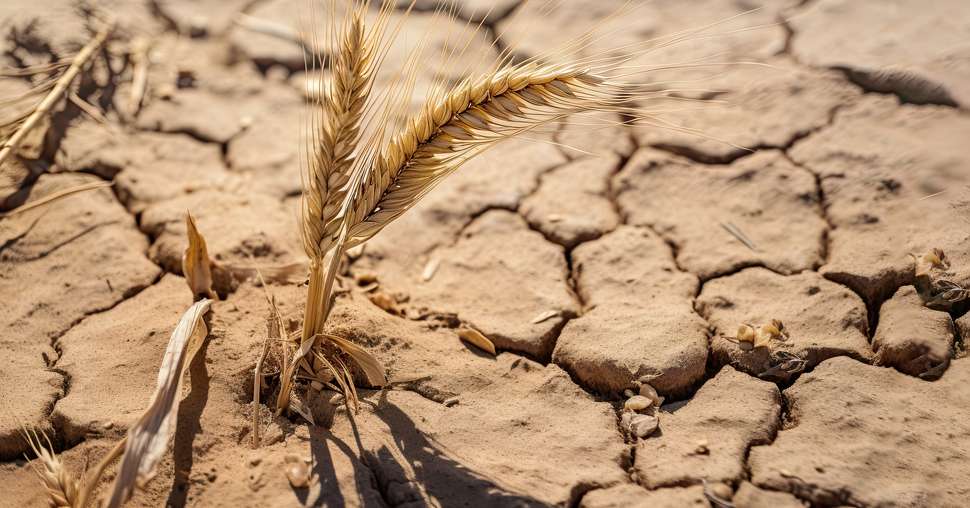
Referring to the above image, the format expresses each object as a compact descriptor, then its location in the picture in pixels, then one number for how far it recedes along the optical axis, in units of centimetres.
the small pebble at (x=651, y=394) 94
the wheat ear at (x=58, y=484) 89
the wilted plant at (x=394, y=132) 89
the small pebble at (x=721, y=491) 89
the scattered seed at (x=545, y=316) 98
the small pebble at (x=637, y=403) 93
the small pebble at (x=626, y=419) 93
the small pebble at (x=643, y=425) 92
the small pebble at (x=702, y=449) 91
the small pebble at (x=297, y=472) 90
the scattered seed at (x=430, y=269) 102
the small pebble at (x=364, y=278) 101
